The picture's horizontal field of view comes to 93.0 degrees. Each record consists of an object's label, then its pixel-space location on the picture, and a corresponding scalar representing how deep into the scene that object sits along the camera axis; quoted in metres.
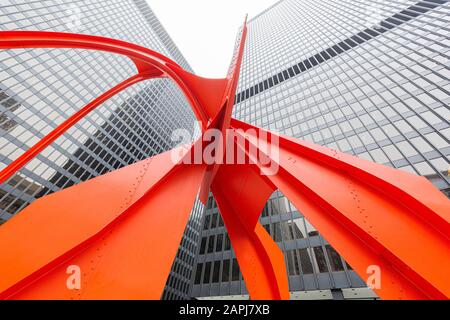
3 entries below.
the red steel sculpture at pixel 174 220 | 3.07
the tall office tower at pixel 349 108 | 20.53
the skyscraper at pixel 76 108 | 31.06
